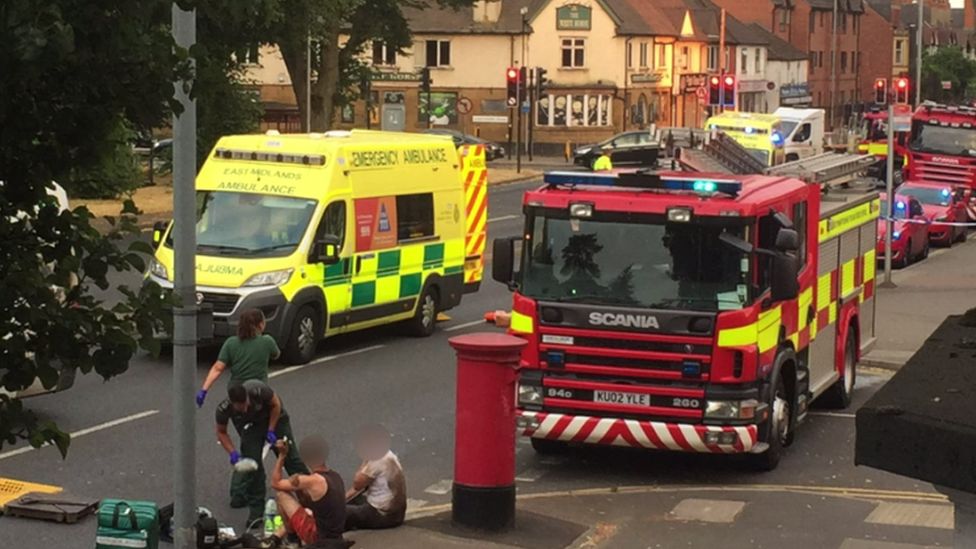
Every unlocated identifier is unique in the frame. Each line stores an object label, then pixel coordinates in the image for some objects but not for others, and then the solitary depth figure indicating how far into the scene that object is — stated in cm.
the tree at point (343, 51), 5441
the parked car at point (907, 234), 3591
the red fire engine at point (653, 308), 1380
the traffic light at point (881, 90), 6243
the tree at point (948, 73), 10056
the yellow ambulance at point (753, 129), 4875
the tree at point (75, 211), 557
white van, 6033
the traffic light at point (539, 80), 6631
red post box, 1253
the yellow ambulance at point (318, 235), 1956
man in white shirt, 1241
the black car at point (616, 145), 6575
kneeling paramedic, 1266
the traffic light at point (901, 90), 5547
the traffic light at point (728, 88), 5612
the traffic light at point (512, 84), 6291
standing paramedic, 1367
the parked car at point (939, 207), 4066
